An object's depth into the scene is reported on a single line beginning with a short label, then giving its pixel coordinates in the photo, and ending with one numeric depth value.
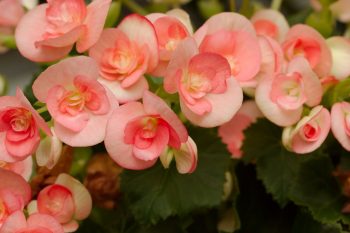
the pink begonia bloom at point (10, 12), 0.87
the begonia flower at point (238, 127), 0.93
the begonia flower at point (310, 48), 0.87
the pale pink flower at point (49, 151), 0.79
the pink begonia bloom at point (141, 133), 0.76
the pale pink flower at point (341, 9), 0.94
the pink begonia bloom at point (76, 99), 0.77
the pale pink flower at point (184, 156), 0.78
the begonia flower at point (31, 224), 0.77
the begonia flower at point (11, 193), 0.79
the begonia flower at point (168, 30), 0.82
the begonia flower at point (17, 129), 0.77
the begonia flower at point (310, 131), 0.81
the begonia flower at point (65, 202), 0.81
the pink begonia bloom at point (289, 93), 0.82
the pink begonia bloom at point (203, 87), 0.78
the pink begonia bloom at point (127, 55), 0.79
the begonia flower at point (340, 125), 0.81
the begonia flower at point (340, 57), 0.88
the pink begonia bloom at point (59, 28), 0.79
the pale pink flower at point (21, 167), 0.82
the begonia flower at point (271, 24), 0.90
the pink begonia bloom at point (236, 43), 0.82
